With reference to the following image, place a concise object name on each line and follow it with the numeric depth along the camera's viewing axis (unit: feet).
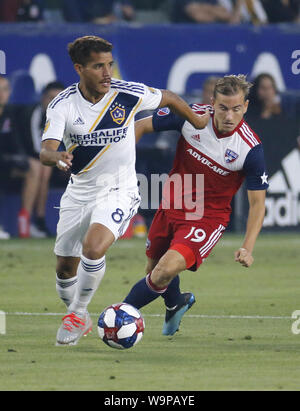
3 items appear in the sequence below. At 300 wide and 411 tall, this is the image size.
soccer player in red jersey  55.83
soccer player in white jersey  53.11
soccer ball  51.11
